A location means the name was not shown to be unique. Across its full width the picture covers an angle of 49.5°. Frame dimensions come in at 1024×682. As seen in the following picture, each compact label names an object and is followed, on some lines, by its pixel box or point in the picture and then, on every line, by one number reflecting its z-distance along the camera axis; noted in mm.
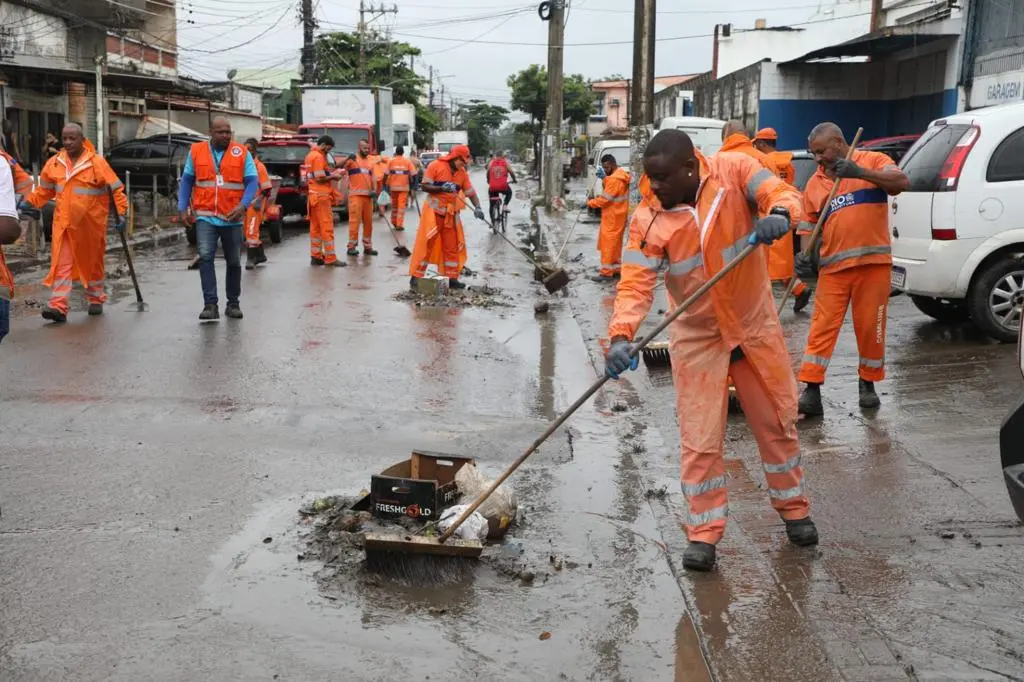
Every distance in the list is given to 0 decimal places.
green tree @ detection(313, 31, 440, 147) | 61406
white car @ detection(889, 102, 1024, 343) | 8680
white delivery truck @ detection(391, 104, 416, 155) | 49969
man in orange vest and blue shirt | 10766
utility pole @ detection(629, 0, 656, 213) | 17605
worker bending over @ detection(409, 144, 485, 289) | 13070
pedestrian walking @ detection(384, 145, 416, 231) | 20500
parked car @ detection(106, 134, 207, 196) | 24906
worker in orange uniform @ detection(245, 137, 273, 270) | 15727
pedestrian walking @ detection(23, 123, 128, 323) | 10617
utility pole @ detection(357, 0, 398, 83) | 59250
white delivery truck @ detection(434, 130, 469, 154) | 65812
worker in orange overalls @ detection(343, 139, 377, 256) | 17281
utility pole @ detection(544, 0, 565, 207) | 29945
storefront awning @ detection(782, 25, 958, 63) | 21500
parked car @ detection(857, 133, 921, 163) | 14938
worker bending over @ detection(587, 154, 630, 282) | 15156
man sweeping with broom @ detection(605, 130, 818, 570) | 4535
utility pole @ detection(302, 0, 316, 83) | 44781
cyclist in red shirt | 23406
